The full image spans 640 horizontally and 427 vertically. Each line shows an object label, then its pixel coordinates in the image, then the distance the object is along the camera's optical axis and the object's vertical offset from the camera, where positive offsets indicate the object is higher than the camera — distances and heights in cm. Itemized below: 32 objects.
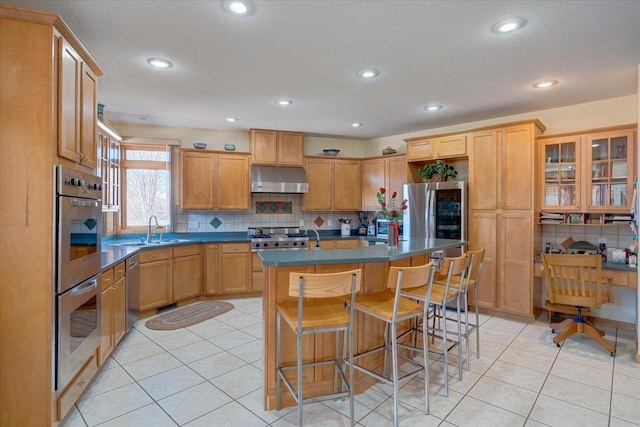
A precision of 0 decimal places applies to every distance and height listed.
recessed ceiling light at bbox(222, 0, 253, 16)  199 +129
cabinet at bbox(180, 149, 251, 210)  486 +49
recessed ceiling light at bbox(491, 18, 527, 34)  217 +129
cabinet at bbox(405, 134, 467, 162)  437 +93
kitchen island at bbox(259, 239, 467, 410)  223 -69
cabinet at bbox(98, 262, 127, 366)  265 -87
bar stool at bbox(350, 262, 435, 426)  199 -63
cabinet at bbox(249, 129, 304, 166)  512 +105
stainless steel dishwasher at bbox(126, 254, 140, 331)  340 -84
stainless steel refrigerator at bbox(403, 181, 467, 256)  431 +4
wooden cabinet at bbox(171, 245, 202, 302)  436 -82
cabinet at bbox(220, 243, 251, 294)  481 -81
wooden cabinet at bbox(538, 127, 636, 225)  350 +43
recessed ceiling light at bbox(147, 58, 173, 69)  279 +131
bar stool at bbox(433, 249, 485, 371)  279 -60
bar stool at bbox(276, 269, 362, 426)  183 -64
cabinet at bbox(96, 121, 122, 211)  380 +61
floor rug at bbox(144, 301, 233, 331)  378 -129
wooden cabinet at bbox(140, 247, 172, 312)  396 -82
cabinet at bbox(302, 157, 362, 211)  549 +48
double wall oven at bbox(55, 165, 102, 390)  186 -37
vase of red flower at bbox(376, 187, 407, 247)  291 -4
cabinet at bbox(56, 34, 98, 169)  189 +68
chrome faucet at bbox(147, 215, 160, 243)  446 -29
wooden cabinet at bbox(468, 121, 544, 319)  386 +0
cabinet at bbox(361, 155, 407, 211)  518 +61
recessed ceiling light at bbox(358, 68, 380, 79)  297 +130
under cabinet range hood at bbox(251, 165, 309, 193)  500 +52
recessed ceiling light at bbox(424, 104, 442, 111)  400 +132
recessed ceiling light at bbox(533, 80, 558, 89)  320 +130
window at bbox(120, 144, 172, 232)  477 +41
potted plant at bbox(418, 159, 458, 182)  457 +59
